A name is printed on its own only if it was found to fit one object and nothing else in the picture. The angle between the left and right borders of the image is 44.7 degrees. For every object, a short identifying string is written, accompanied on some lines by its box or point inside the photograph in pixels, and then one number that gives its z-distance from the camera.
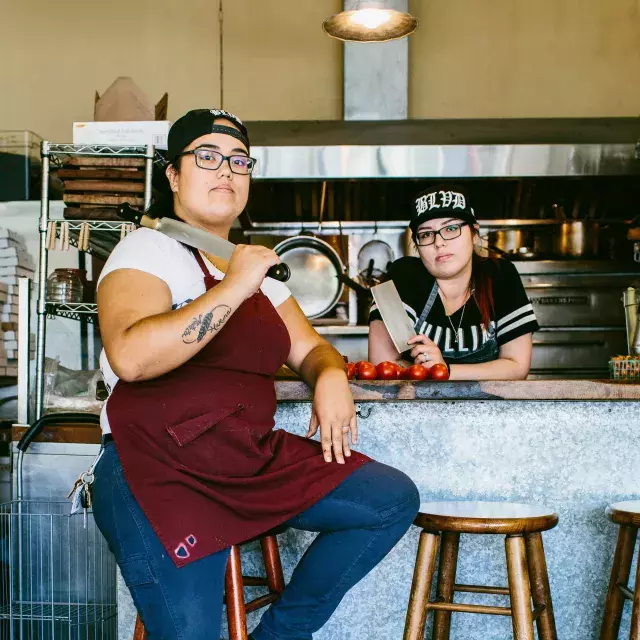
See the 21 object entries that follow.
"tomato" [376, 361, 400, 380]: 2.40
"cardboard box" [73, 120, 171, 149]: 3.50
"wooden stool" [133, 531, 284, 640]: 1.70
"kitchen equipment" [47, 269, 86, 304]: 3.49
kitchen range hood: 4.56
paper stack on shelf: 4.89
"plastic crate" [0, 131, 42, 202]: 5.30
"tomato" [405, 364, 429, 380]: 2.39
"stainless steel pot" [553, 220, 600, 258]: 4.91
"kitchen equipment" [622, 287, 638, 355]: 2.68
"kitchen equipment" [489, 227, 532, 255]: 4.95
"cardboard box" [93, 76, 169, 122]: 3.69
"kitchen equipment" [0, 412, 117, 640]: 2.98
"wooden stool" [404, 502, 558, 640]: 1.83
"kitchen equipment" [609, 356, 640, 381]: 2.51
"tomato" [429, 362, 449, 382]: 2.41
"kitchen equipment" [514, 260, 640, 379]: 4.85
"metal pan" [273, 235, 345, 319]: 5.15
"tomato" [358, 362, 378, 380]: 2.37
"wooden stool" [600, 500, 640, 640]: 2.09
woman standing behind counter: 2.88
